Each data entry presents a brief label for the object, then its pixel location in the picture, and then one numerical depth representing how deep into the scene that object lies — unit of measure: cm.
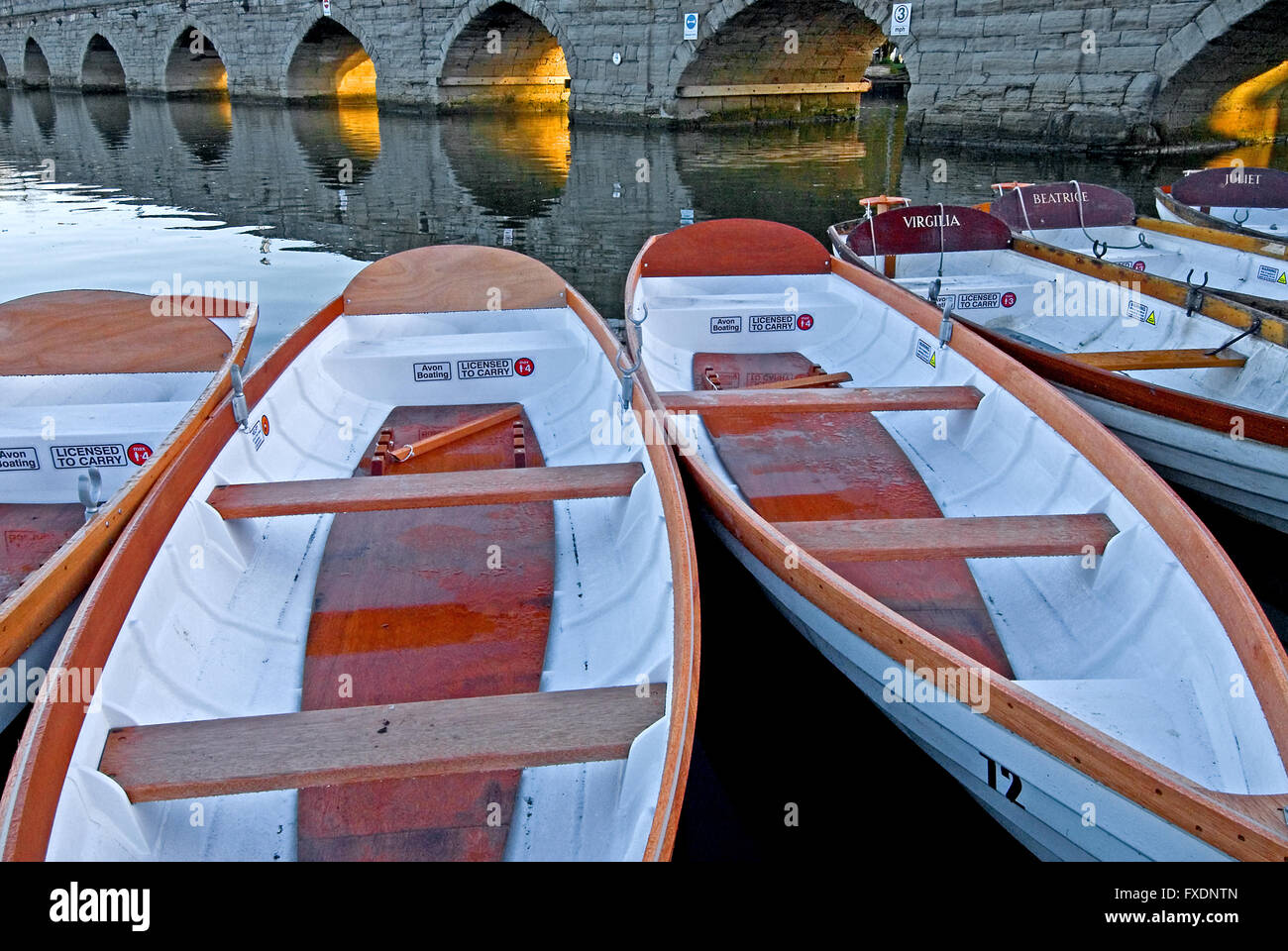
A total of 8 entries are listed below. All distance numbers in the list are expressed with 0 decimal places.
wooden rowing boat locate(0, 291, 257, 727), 296
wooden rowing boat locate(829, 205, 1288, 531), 473
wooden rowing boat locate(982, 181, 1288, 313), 784
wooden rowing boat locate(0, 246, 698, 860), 242
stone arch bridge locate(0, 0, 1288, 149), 1634
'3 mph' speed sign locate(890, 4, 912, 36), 1861
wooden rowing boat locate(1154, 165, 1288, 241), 1011
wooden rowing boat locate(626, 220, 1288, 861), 238
